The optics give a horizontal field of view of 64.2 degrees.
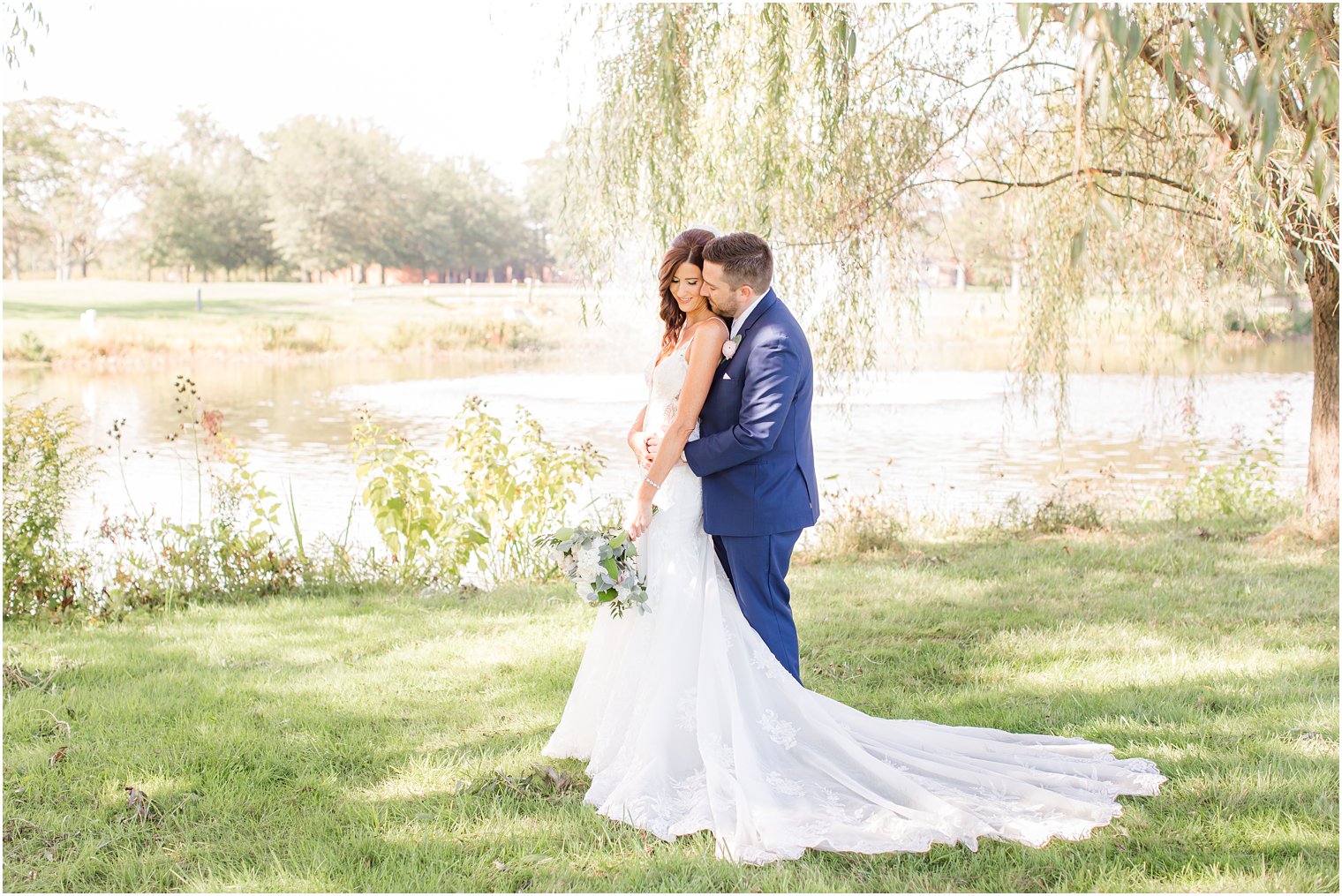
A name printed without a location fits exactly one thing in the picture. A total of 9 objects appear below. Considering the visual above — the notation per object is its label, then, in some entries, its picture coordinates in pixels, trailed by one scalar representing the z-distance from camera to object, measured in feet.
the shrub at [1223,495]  26.05
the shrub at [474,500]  21.17
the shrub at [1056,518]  25.03
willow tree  19.51
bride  9.80
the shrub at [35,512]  18.58
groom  10.98
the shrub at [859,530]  23.38
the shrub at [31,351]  75.15
